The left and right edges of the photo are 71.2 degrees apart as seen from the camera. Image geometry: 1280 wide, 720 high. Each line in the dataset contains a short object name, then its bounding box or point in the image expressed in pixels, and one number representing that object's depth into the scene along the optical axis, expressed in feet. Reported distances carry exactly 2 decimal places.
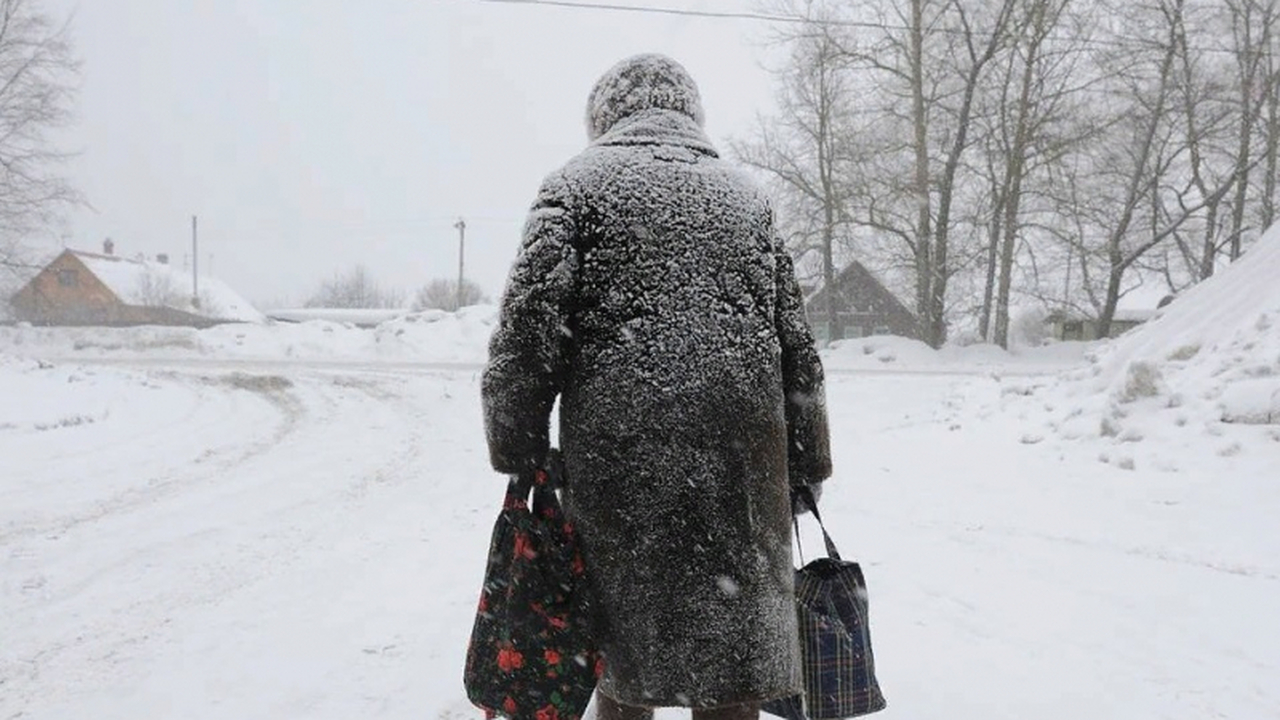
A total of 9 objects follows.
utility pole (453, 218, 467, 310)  171.12
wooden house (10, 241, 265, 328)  173.78
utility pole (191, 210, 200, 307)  201.67
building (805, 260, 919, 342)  90.22
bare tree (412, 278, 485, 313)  250.16
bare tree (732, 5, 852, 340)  81.97
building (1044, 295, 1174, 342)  94.02
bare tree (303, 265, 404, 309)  327.88
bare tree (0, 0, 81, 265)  72.08
